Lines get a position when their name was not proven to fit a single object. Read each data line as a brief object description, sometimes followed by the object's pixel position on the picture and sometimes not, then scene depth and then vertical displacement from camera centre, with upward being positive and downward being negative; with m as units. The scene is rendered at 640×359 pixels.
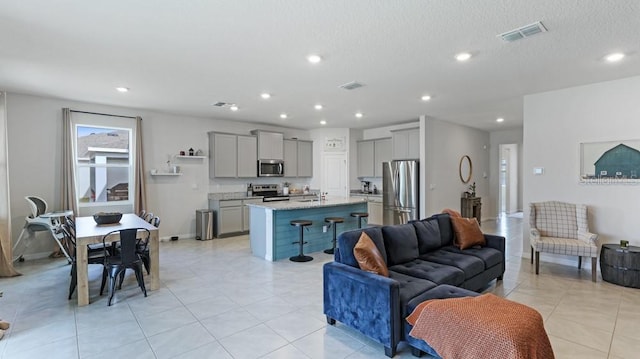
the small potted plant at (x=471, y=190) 8.30 -0.35
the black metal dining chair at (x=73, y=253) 3.60 -0.93
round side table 3.82 -1.11
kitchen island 5.08 -0.83
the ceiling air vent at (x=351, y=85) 4.50 +1.35
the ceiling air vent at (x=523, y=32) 2.75 +1.32
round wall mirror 8.11 +0.21
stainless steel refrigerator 7.16 -0.34
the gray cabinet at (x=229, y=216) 6.86 -0.86
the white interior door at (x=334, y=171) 8.87 +0.18
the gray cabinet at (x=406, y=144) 7.29 +0.80
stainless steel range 7.68 -0.37
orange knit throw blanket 1.77 -0.92
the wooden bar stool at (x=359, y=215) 5.91 -0.72
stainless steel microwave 7.81 +0.25
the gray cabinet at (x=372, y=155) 8.44 +0.60
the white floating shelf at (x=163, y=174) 6.45 +0.09
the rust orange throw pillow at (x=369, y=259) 2.73 -0.72
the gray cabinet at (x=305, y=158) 8.63 +0.53
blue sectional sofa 2.42 -0.94
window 5.83 +0.34
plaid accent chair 4.16 -0.80
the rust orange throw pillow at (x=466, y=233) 4.02 -0.73
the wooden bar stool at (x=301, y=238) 4.98 -1.00
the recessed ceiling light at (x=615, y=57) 3.42 +1.34
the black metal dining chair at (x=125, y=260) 3.44 -0.93
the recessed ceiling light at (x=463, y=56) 3.41 +1.34
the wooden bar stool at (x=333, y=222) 5.45 -0.79
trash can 6.68 -1.01
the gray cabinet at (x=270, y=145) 7.74 +0.83
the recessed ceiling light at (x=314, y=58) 3.46 +1.34
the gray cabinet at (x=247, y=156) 7.50 +0.53
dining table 3.38 -0.69
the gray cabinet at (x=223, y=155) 7.13 +0.54
